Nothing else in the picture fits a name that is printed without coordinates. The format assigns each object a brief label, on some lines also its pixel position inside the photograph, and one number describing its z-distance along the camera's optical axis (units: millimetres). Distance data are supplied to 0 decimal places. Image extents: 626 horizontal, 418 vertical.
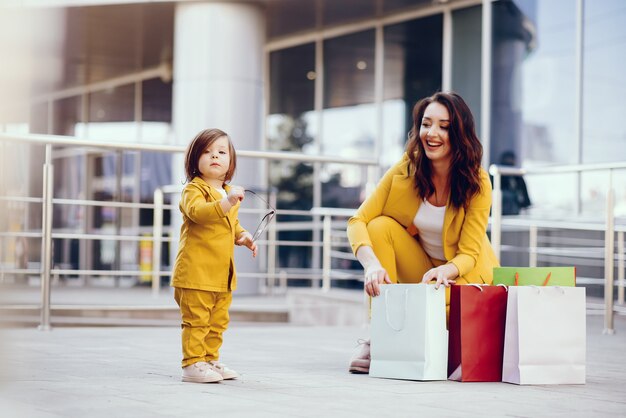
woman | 4145
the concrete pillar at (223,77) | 11469
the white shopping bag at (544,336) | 3756
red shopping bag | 3793
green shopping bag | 4121
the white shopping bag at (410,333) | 3770
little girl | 3613
